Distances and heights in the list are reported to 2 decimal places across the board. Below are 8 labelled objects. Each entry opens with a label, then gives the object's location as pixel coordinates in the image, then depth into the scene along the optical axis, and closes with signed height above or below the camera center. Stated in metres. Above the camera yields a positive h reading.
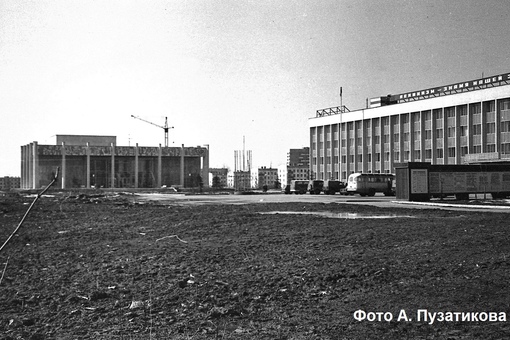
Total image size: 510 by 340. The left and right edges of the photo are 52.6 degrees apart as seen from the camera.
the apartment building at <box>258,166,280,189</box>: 191.23 -1.39
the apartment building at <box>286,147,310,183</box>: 197.62 +1.67
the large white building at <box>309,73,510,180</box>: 67.94 +7.59
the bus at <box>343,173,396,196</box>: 57.84 -0.65
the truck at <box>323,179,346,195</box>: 65.19 -1.11
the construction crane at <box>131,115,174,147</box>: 152.25 +14.91
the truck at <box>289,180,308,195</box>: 69.25 -1.17
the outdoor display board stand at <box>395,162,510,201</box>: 35.25 -0.19
